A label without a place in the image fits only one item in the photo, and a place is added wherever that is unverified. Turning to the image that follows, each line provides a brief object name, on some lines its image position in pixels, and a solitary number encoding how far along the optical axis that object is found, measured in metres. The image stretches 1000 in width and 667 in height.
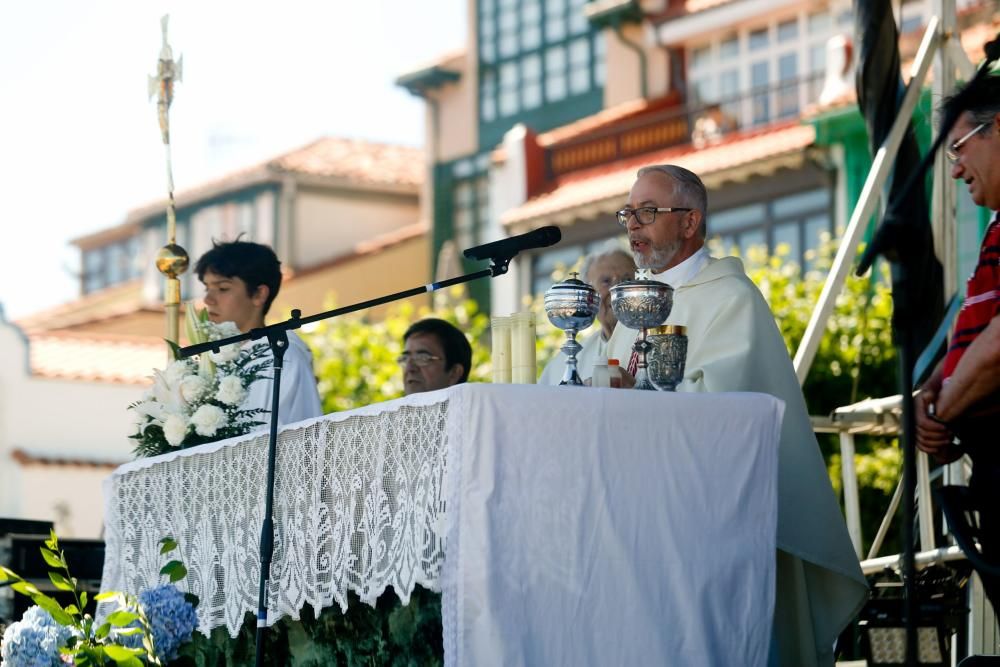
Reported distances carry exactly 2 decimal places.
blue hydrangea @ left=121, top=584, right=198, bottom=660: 10.20
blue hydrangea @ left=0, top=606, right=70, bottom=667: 9.91
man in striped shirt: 9.45
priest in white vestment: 10.45
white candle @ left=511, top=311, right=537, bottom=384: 10.34
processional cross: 14.06
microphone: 9.56
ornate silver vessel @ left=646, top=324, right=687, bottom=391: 9.77
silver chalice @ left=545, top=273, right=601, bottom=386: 9.87
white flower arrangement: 12.05
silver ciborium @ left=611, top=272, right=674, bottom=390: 9.90
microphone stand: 9.80
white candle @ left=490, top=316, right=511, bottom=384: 10.43
